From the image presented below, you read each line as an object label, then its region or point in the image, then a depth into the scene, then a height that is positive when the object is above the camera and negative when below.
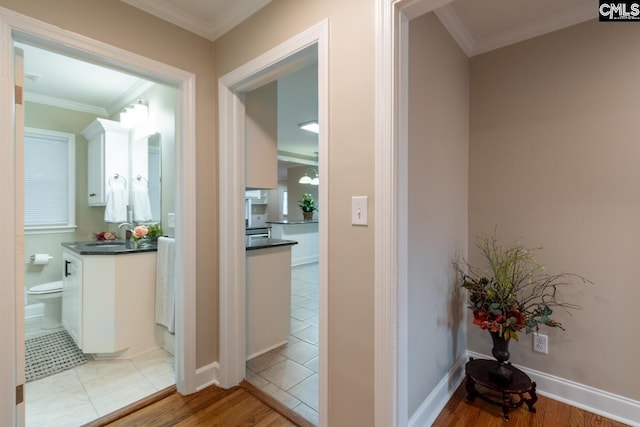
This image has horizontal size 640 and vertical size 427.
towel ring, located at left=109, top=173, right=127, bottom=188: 3.12 +0.37
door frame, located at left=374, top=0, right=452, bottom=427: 1.16 +0.07
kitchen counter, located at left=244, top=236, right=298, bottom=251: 2.35 -0.28
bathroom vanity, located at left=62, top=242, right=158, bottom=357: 2.31 -0.74
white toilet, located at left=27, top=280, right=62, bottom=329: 2.81 -0.93
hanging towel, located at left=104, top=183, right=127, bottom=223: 3.08 +0.07
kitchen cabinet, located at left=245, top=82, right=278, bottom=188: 2.16 +0.58
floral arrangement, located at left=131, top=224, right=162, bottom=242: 2.66 -0.20
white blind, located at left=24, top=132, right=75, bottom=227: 3.24 +0.36
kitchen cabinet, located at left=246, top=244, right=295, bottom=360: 2.34 -0.76
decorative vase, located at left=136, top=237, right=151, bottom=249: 2.64 -0.31
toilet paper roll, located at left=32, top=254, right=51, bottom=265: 3.21 -0.54
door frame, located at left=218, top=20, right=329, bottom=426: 1.91 -0.03
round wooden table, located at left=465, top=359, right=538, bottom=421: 1.70 -1.06
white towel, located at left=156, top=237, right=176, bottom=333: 2.37 -0.62
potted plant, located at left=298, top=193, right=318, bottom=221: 6.88 +0.10
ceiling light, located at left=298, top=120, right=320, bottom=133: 4.76 +1.47
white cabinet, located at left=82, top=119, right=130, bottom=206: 3.08 +0.62
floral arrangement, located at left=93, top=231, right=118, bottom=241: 3.16 -0.28
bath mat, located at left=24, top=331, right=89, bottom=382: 2.22 -1.24
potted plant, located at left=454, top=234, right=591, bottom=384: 1.73 -0.53
